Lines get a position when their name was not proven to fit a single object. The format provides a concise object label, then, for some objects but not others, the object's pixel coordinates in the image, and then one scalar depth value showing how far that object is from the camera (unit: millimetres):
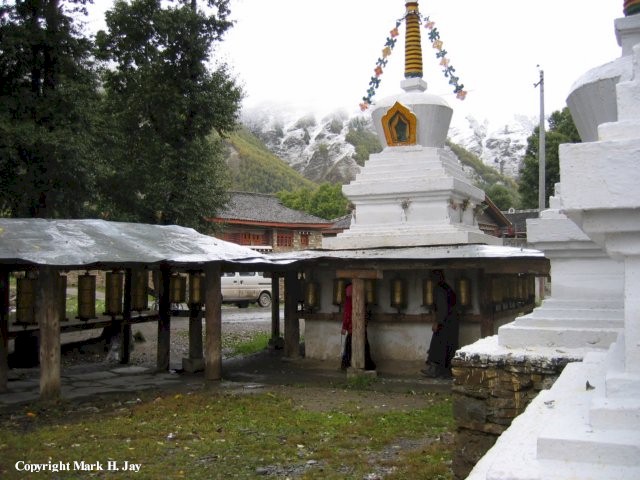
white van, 27070
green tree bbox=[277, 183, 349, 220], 47712
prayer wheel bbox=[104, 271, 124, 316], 11023
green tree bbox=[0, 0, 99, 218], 12852
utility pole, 21472
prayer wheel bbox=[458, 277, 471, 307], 11133
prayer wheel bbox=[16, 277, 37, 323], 9555
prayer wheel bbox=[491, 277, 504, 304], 11320
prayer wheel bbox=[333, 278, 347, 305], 12195
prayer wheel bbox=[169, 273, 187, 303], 12318
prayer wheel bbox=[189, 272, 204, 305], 11844
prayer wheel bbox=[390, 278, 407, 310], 11648
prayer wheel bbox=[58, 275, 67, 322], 9711
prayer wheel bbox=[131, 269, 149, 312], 12023
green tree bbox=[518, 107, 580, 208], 29797
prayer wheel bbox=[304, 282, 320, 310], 12641
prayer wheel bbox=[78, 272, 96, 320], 10398
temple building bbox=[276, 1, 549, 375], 10984
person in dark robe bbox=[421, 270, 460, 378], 11078
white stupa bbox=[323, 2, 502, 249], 12383
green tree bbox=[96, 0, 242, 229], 17516
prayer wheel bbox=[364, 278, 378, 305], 11875
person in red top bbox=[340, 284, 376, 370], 11469
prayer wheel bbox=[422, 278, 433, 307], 11328
